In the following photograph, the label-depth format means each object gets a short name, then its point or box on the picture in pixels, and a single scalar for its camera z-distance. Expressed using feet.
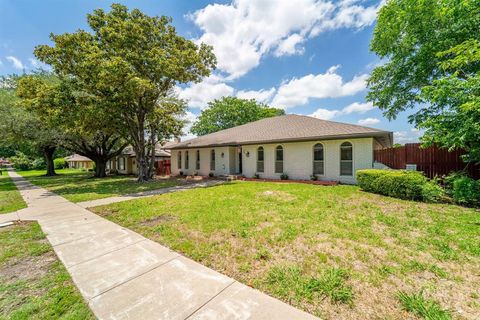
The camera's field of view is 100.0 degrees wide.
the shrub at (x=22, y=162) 134.31
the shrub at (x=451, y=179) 24.71
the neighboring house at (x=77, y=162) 144.77
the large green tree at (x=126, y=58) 36.35
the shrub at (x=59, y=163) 147.54
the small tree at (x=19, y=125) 50.80
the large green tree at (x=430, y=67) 22.59
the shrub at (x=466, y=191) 21.68
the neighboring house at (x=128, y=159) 80.56
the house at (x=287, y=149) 35.96
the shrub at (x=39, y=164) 135.44
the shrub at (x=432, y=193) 23.07
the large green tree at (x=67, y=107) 38.73
